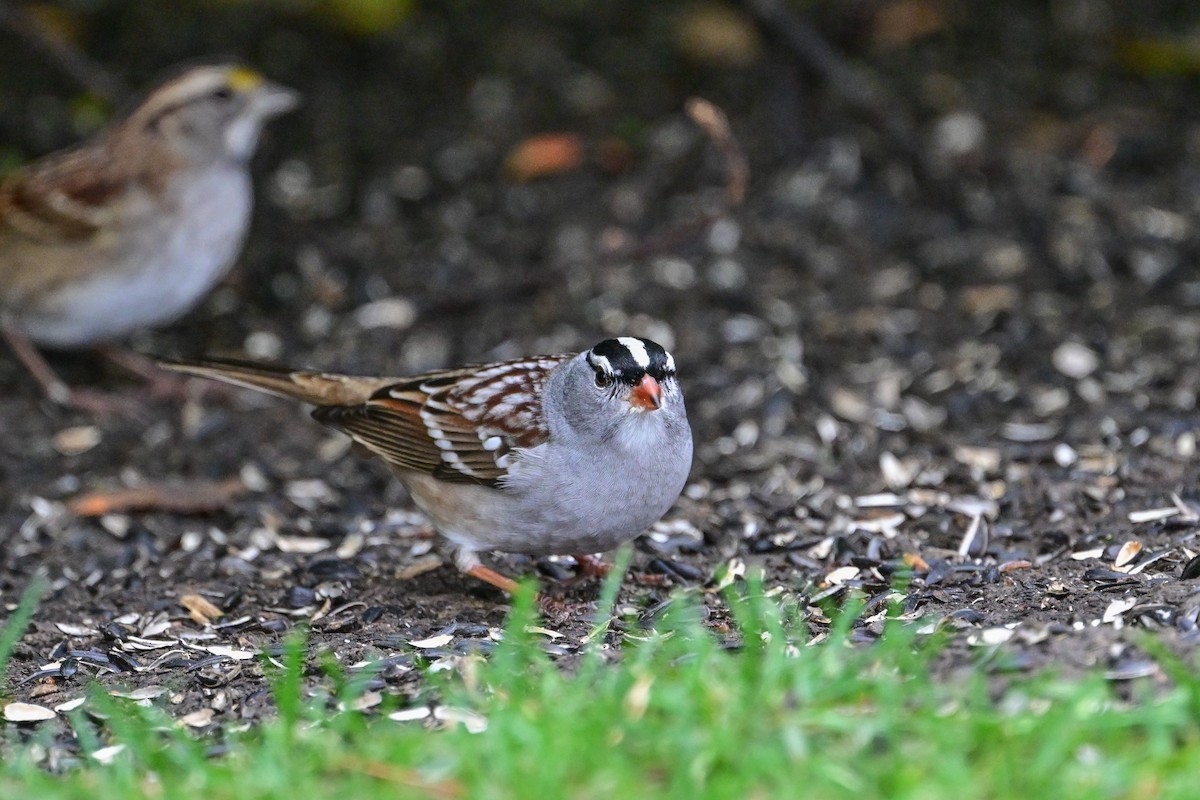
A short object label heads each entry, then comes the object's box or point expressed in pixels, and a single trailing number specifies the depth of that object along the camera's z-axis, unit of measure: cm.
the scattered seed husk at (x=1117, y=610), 775
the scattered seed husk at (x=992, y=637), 724
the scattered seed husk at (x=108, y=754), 721
